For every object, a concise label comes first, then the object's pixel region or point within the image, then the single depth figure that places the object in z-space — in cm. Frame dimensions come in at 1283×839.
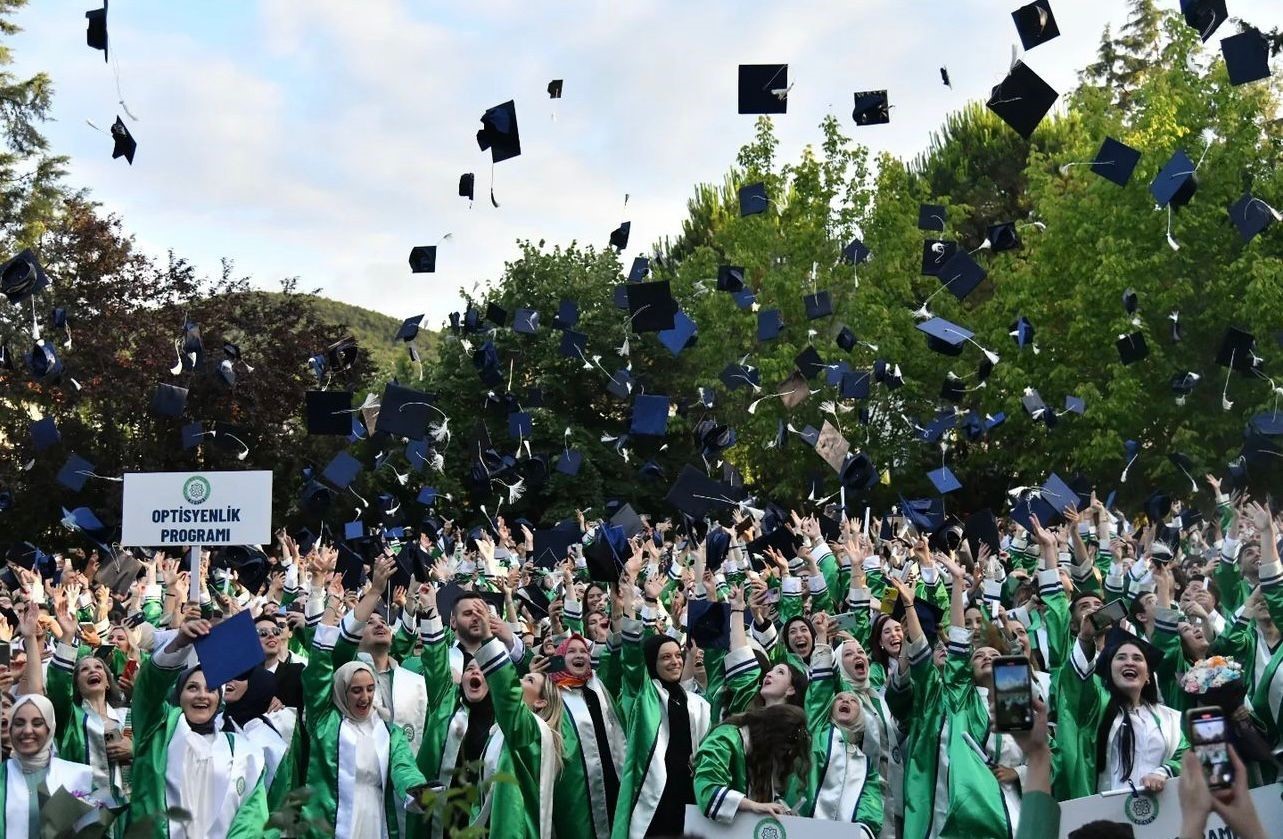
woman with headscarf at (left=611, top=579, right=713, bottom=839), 645
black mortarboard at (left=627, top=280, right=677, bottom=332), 1454
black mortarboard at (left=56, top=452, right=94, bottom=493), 1599
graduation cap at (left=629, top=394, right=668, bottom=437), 1542
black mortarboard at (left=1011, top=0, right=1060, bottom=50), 1177
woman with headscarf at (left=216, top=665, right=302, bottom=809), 652
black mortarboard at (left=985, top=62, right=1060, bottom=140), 1228
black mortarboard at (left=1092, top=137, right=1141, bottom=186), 1596
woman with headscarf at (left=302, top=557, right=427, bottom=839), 632
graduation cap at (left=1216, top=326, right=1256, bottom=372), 1667
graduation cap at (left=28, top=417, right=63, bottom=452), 1833
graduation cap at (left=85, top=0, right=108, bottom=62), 1193
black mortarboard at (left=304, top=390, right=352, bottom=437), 1423
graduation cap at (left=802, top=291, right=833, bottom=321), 2164
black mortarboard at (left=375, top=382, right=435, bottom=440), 1402
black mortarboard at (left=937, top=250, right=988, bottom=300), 1616
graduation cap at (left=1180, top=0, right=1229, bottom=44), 1256
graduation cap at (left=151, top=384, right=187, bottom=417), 1780
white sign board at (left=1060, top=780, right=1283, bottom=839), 497
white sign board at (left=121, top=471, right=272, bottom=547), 917
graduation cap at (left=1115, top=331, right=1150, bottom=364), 1912
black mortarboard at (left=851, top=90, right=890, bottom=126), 1507
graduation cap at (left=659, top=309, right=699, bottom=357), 1695
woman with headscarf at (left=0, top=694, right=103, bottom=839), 557
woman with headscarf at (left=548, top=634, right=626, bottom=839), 682
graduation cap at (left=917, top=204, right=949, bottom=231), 1983
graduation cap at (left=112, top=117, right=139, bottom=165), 1367
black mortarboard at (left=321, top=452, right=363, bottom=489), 1374
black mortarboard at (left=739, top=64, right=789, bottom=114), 1344
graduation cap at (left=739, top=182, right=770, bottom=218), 2003
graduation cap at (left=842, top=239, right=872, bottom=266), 2480
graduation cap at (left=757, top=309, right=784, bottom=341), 2021
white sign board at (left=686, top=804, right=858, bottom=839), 496
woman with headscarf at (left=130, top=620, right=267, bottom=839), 582
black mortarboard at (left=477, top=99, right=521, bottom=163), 1288
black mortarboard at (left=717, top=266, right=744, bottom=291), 2091
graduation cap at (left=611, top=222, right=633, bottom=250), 1875
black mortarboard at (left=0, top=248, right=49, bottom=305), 1427
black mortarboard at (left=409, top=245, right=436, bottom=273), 1672
